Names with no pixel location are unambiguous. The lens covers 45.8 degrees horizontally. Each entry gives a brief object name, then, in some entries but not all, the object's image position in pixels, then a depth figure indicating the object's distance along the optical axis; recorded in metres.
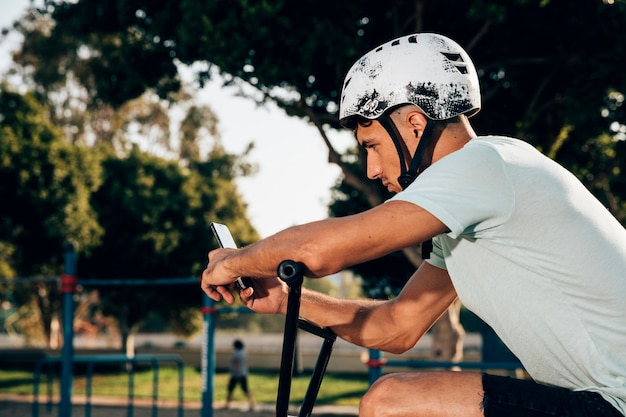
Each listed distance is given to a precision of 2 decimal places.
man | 1.63
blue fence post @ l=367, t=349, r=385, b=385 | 6.53
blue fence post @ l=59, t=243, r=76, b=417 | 8.17
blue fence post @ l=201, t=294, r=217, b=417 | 7.54
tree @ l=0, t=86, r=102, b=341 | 24.09
